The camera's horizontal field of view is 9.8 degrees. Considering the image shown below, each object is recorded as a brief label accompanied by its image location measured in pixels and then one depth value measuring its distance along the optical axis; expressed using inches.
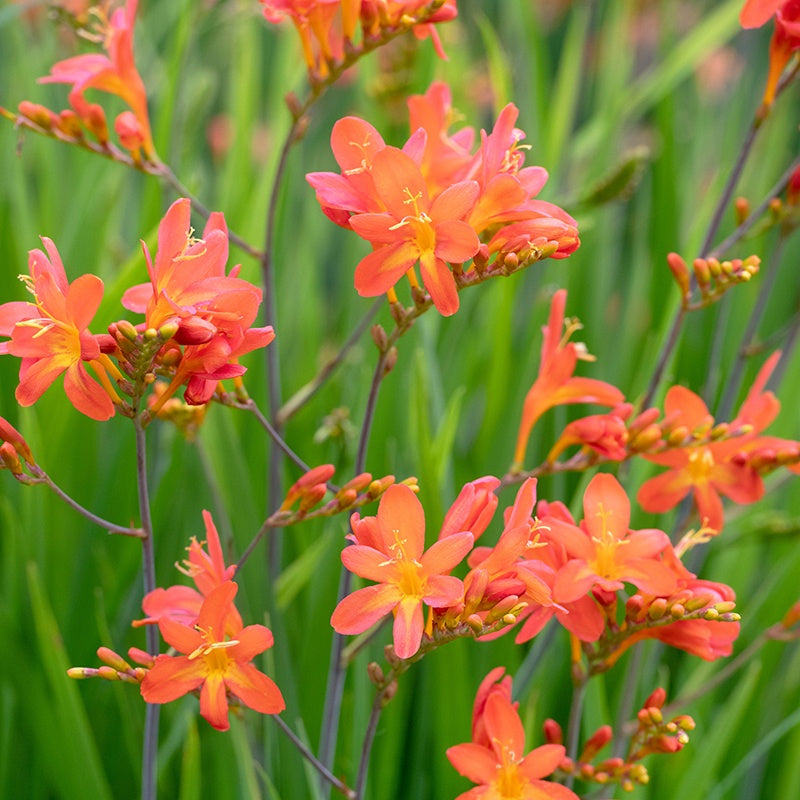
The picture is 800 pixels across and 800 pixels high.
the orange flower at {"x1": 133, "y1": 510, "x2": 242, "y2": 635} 57.4
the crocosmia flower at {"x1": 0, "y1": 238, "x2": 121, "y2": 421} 56.4
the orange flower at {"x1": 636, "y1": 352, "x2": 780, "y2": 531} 61.4
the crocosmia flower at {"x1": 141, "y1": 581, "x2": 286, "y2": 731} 56.7
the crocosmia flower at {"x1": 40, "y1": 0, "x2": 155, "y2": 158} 62.0
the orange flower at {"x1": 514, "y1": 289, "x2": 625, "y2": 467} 60.5
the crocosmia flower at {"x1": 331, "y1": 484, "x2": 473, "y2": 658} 56.3
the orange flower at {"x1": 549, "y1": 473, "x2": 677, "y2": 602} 57.6
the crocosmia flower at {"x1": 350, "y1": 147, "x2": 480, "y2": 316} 56.8
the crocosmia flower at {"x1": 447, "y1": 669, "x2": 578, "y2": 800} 57.6
